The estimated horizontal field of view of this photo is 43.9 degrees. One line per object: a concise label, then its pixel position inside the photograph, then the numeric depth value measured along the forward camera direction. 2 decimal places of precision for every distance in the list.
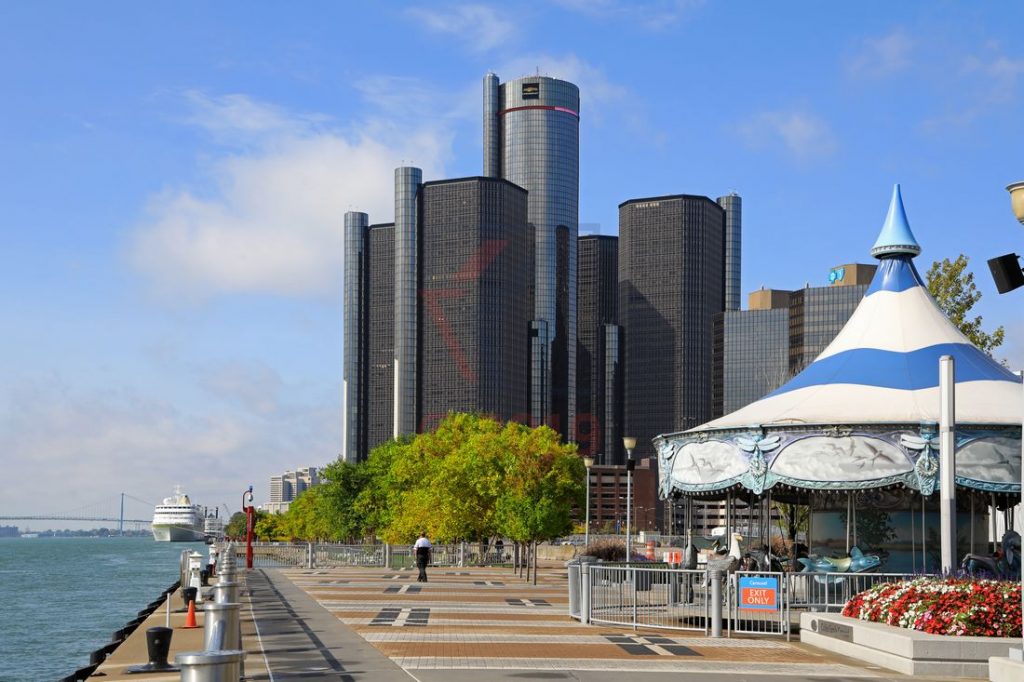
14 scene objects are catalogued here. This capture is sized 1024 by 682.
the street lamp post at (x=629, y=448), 42.09
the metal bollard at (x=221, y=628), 9.20
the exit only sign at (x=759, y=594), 25.20
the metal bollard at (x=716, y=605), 25.12
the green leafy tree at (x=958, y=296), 48.28
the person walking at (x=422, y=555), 50.84
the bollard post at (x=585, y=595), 28.69
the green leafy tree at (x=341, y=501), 106.00
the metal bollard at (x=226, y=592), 17.33
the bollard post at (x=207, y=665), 8.12
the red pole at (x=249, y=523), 62.50
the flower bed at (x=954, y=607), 20.16
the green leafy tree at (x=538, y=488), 56.38
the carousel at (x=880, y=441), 28.75
